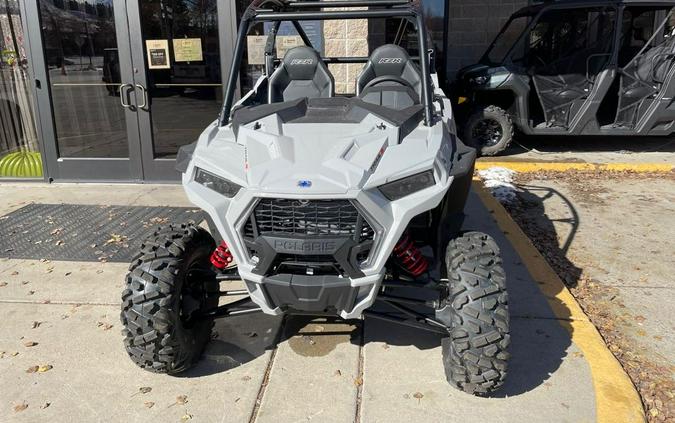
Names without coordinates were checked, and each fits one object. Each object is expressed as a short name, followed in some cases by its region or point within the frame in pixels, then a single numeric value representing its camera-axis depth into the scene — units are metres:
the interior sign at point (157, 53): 6.65
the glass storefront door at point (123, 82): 6.59
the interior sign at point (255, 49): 6.86
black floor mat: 4.98
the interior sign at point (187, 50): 6.67
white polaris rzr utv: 2.79
